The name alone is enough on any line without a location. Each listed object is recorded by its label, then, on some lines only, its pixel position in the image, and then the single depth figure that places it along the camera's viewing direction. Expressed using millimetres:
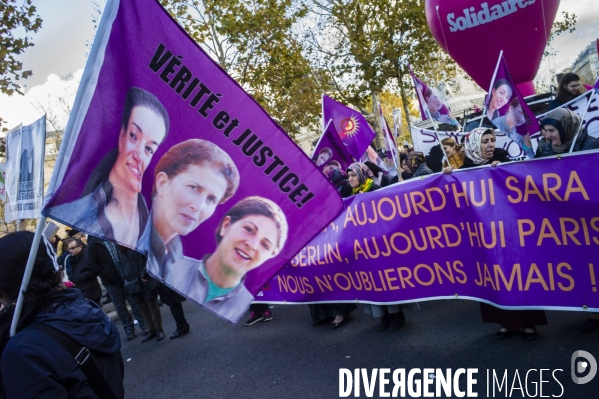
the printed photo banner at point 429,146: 9062
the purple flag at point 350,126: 9156
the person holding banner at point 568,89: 7148
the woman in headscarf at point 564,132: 4661
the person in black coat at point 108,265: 7207
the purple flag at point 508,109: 5129
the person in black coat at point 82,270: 7215
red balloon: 10078
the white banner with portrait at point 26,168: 3643
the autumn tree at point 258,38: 15555
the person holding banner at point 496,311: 4348
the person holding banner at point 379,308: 5293
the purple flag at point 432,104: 7109
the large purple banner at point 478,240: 3518
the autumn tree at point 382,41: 19953
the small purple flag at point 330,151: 7488
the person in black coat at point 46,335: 1846
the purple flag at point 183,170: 2252
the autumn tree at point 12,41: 9281
